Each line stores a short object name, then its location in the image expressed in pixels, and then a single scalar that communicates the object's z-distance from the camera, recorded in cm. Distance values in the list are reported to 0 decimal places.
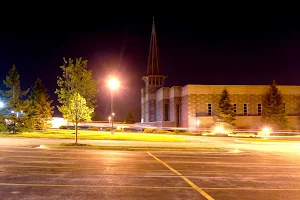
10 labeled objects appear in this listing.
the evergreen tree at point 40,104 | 5595
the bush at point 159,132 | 5031
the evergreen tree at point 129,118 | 10771
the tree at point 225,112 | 5578
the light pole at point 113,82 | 3900
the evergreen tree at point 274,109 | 5609
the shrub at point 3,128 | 4036
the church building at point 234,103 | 5975
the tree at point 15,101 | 4162
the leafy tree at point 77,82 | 4972
